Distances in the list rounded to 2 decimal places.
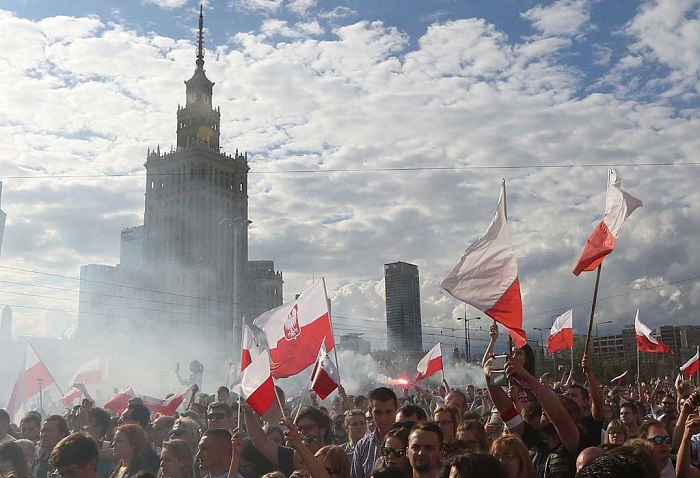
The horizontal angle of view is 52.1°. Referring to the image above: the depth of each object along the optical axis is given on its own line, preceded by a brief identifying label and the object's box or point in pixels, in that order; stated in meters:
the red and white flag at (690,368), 15.64
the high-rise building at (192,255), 84.25
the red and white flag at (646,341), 16.94
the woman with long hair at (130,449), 6.86
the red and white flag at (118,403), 14.74
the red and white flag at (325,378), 9.95
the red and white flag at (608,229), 7.64
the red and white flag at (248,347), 7.80
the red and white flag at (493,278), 7.13
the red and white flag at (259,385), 6.98
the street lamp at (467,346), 81.47
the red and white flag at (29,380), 14.31
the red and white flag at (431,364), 17.22
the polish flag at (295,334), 10.10
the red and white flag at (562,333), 17.34
